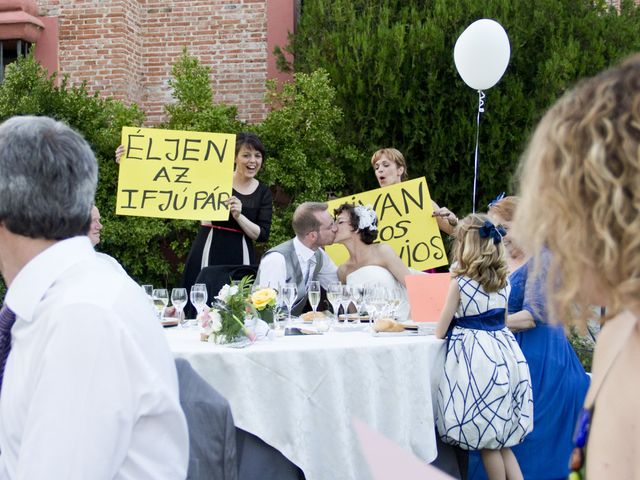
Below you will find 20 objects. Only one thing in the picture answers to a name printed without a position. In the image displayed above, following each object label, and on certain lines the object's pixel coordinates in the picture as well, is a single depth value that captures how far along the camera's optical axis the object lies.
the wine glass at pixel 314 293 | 4.30
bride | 5.00
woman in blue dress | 4.43
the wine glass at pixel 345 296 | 4.22
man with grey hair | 1.40
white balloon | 6.39
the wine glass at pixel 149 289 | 4.28
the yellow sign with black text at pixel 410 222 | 5.61
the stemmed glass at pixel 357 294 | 4.28
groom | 4.75
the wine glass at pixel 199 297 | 4.08
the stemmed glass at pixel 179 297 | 4.16
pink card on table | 4.18
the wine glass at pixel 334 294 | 4.19
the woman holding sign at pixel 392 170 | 5.75
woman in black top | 5.74
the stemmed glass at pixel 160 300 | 4.19
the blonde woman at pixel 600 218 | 1.04
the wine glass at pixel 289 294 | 4.17
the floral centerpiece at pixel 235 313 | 3.57
